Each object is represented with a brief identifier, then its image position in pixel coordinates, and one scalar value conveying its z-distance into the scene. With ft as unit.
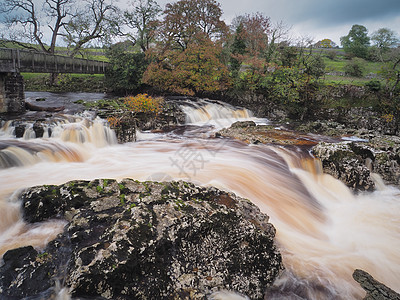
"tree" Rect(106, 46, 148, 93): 60.92
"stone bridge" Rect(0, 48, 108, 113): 35.35
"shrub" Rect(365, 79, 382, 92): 56.39
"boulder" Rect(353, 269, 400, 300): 10.58
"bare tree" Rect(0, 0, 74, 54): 65.57
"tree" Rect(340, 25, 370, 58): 121.70
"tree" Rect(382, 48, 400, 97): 53.88
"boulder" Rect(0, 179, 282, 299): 7.91
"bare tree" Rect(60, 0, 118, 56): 74.08
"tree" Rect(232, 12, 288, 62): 68.18
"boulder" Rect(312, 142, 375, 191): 23.84
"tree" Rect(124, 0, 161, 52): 68.94
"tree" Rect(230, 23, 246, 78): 67.18
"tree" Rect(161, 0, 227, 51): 59.26
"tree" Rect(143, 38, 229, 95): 56.90
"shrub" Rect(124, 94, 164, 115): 40.45
